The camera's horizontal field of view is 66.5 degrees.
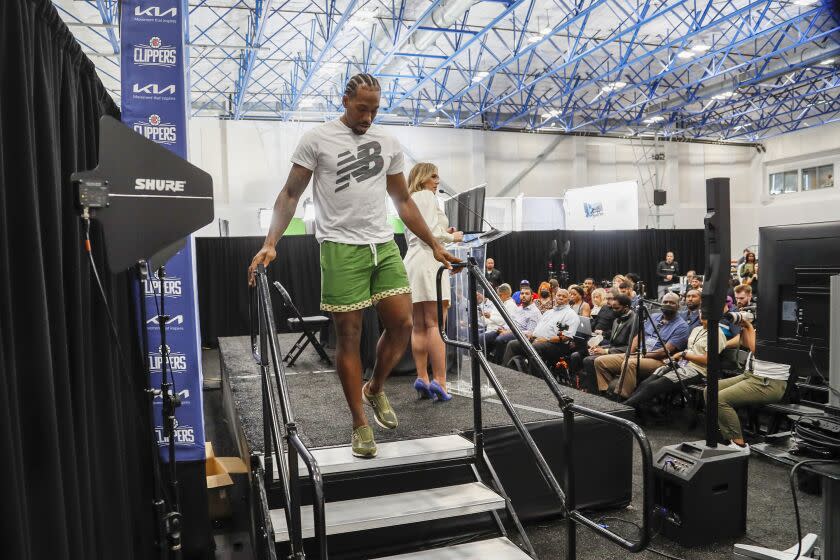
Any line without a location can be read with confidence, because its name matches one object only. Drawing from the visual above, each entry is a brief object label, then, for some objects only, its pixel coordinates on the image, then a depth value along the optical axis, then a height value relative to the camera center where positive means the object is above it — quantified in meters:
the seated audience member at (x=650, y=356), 5.52 -1.01
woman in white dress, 3.67 -0.12
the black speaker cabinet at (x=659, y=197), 16.08 +1.09
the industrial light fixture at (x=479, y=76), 12.02 +3.20
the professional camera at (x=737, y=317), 5.24 -0.66
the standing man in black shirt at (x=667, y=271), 12.37 -0.61
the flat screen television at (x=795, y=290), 2.16 -0.19
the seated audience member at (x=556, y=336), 6.95 -1.01
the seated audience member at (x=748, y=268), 10.23 -0.50
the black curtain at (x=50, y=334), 1.48 -0.21
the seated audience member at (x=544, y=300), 8.13 -0.72
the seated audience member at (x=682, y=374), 5.10 -1.07
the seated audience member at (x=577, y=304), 8.17 -0.78
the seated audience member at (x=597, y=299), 8.67 -0.77
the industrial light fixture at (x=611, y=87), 12.98 +3.20
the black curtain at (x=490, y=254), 11.61 -0.32
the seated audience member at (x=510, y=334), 7.76 -1.04
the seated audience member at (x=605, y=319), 7.24 -0.89
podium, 4.27 -0.50
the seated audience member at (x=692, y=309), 5.81 -0.64
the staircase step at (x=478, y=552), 2.65 -1.28
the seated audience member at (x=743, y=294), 6.47 -0.57
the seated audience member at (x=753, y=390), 4.50 -1.11
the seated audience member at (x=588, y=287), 9.50 -0.66
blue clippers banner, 3.14 +0.66
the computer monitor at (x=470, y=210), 4.18 +0.24
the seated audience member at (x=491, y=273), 9.86 -0.44
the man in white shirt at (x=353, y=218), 2.62 +0.13
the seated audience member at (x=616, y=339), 6.14 -0.97
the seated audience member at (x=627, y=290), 7.06 -0.55
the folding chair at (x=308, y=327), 6.30 -0.78
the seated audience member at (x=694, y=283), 9.22 -0.64
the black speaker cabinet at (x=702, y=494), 3.18 -1.28
